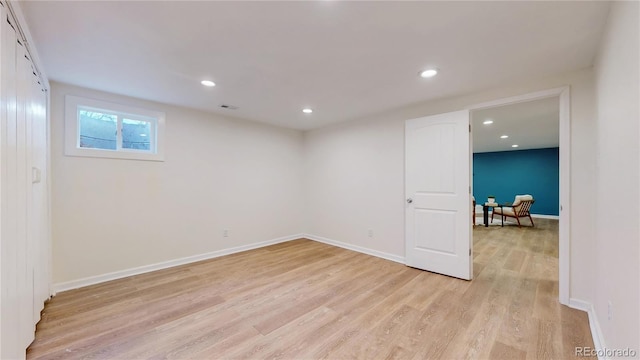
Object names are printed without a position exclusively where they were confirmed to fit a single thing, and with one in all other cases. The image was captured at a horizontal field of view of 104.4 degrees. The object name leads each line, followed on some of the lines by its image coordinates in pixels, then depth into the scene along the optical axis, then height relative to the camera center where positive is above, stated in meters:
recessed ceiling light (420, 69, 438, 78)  2.40 +1.05
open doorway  2.48 +0.03
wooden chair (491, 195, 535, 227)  6.42 -0.77
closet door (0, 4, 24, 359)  1.24 -0.11
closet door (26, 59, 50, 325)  1.83 -0.14
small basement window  2.79 +0.62
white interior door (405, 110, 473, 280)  3.02 -0.20
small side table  6.51 -0.86
